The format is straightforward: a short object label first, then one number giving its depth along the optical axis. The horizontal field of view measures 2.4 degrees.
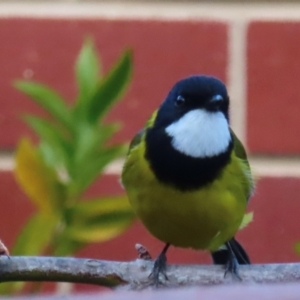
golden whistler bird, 3.43
